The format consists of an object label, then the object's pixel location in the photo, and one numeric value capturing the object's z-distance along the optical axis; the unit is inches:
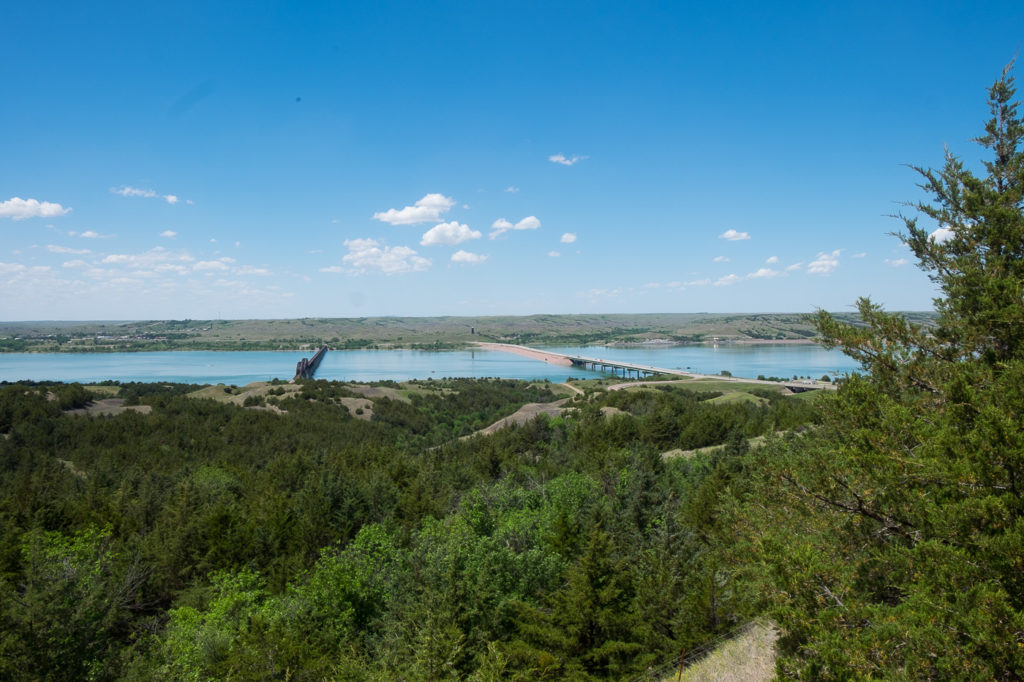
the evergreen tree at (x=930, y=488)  233.0
